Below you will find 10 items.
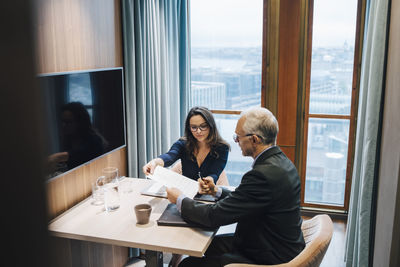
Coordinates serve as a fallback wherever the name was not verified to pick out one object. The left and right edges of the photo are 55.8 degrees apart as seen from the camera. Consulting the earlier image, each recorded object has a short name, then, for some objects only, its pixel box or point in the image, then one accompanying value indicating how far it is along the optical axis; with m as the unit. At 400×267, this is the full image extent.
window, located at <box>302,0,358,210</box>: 3.69
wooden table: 1.78
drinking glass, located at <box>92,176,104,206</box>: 2.30
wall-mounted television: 2.06
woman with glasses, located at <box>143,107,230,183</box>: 2.68
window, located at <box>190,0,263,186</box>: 3.93
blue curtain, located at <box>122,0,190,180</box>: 2.97
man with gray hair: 1.78
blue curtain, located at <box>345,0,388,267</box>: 2.34
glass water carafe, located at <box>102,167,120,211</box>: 2.17
